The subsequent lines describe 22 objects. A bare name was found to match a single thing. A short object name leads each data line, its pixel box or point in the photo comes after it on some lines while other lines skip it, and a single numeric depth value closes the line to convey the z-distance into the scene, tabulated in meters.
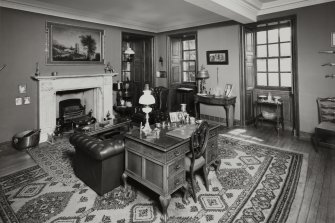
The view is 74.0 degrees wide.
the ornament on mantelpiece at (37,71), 5.42
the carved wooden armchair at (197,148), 2.85
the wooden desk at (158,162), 2.59
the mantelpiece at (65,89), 5.55
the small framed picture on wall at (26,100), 5.36
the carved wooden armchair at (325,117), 4.46
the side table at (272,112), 5.97
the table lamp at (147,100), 3.25
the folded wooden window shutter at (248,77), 6.46
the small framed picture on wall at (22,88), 5.28
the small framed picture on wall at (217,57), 6.78
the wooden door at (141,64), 8.77
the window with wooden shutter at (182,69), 7.93
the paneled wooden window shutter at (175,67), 8.45
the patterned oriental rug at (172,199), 2.64
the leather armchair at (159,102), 6.37
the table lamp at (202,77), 6.91
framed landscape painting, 5.77
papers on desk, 3.02
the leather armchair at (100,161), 3.02
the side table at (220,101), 6.29
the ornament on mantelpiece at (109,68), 7.07
